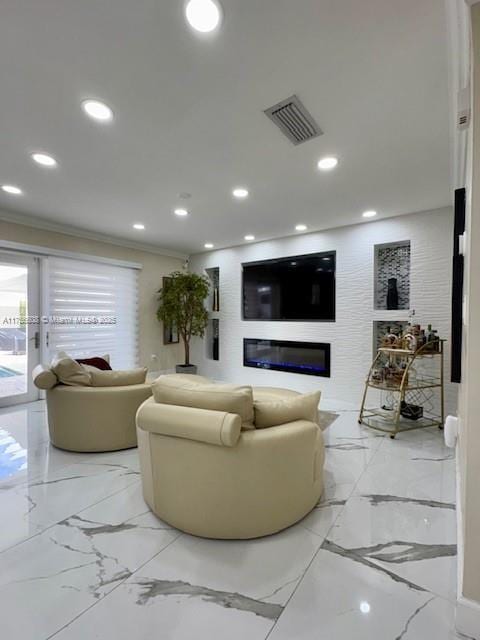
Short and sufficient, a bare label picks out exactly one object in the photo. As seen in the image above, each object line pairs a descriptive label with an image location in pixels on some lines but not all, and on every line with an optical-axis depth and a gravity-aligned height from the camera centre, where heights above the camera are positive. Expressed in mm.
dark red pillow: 3575 -522
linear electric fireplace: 4688 -612
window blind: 4520 +133
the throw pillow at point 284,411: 1817 -550
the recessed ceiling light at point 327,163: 2539 +1306
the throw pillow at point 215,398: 1692 -450
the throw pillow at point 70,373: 2811 -500
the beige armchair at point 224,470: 1611 -819
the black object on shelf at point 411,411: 3598 -1080
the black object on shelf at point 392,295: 4125 +318
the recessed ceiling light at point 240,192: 3166 +1319
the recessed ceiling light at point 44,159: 2545 +1337
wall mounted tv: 4617 +485
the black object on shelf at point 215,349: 6156 -610
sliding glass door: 4105 -118
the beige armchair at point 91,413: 2730 -848
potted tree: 5578 +243
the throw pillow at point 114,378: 2865 -558
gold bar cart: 3324 -887
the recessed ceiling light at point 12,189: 3182 +1354
